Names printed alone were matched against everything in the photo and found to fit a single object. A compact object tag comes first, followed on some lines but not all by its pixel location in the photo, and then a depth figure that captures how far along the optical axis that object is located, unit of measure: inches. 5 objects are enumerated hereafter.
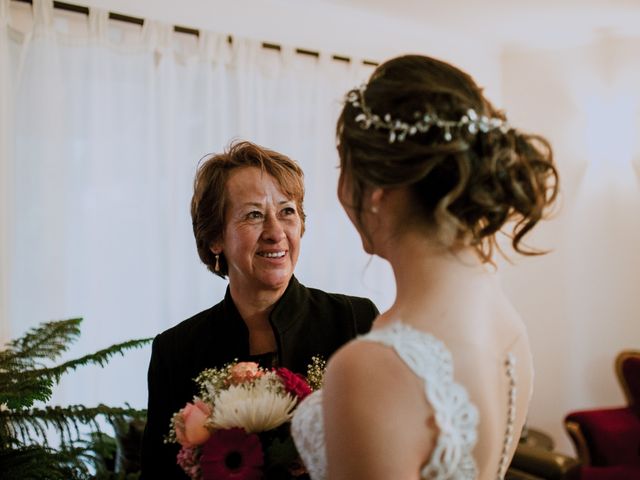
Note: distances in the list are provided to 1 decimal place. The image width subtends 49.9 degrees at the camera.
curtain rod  120.4
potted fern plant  54.2
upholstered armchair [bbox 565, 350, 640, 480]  134.7
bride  37.0
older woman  67.2
